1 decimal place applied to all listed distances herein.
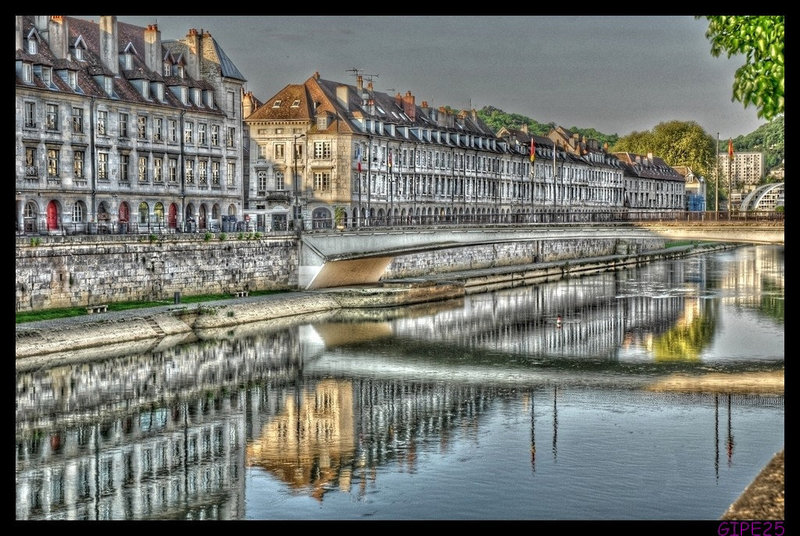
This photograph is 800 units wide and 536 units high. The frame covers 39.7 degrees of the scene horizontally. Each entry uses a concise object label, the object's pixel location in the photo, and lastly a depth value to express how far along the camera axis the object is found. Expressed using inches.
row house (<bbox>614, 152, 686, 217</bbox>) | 6353.3
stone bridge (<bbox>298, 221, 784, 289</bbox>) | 2571.4
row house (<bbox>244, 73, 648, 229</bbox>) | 3457.2
